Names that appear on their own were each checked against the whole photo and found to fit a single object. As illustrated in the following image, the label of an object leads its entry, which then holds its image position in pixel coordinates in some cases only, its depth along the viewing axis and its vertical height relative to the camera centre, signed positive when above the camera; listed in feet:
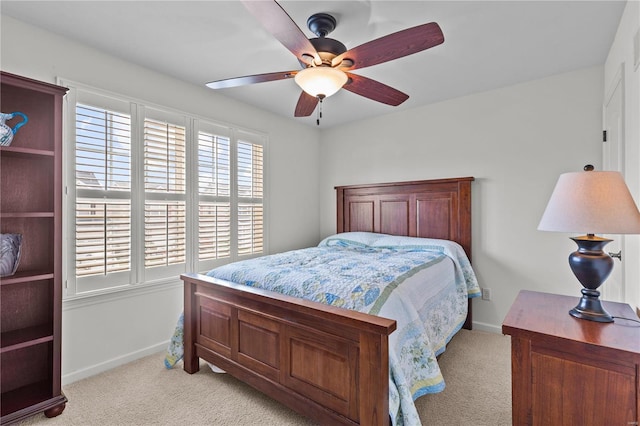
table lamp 4.03 -0.07
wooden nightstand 3.61 -1.93
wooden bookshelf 6.18 -0.86
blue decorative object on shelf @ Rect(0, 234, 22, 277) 5.83 -0.72
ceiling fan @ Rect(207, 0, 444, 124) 4.96 +2.95
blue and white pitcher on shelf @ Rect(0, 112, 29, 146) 5.73 +1.53
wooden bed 4.86 -2.54
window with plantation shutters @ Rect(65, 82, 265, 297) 7.72 +0.61
